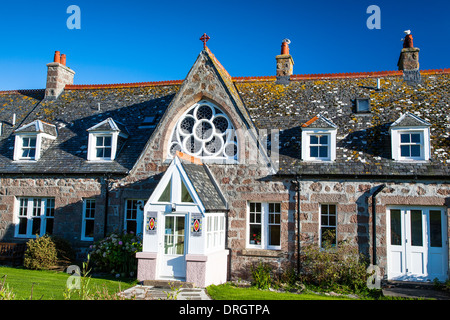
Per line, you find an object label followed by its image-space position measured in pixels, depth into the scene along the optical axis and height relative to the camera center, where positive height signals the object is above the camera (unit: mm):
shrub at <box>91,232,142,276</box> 14984 -1687
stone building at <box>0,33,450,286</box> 14070 +1415
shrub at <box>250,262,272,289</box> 14234 -2239
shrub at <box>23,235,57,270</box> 15656 -1836
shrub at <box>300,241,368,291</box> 13750 -1841
